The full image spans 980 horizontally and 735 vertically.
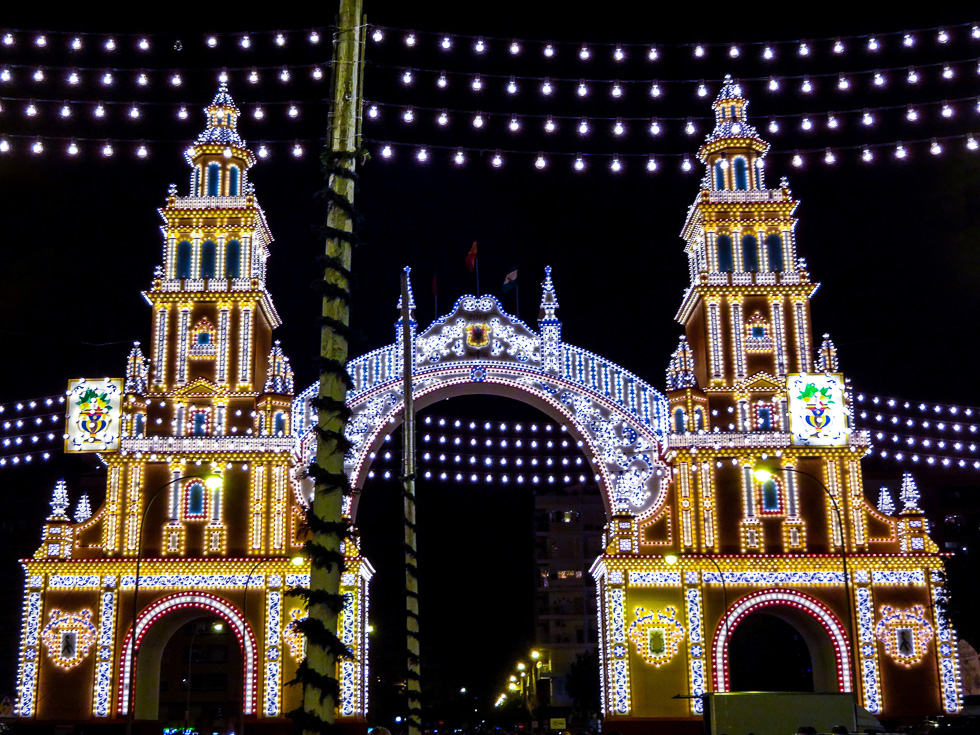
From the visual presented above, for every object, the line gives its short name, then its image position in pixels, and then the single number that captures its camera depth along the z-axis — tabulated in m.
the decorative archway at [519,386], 48.53
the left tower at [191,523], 44.56
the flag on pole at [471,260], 50.28
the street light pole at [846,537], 35.17
